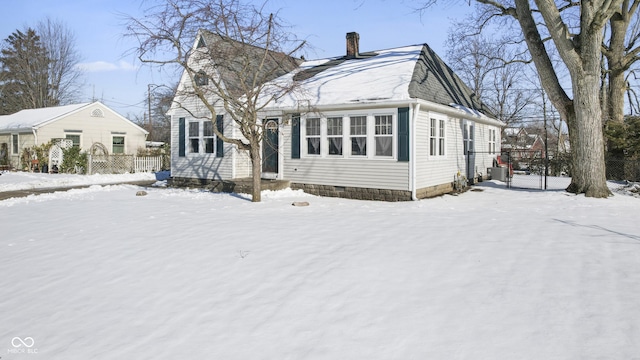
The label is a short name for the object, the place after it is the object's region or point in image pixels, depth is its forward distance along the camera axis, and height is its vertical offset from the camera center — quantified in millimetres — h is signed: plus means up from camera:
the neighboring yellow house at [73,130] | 25031 +2274
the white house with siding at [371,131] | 12078 +1093
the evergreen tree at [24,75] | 40125 +8692
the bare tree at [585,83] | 12352 +2387
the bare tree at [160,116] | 12048 +3035
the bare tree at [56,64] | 40688 +9808
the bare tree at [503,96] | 36469 +5950
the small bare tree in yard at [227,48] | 10977 +3179
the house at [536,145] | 23125 +2191
